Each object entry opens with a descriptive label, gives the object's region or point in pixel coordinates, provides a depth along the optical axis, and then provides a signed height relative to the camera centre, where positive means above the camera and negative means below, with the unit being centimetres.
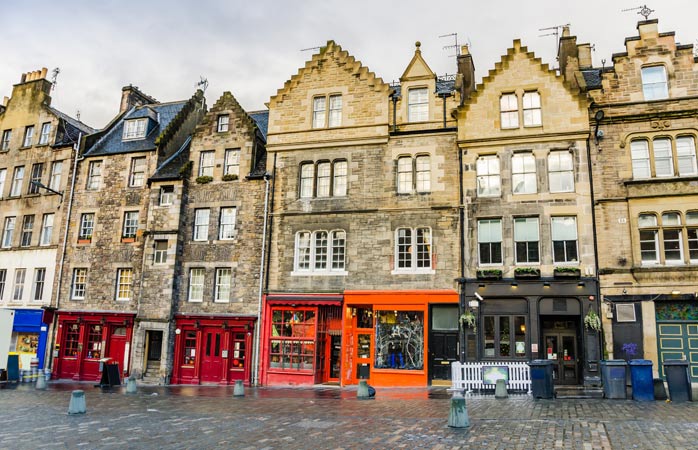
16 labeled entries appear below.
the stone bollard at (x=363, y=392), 1915 -200
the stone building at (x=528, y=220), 2170 +486
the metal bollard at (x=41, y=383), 2380 -240
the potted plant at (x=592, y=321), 2066 +71
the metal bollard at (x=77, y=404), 1612 -223
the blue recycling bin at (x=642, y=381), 1628 -116
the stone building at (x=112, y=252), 2775 +402
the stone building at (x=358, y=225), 2350 +490
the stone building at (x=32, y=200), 3016 +737
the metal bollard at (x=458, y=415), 1253 -177
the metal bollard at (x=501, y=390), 1755 -165
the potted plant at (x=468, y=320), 2212 +69
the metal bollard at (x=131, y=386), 2167 -223
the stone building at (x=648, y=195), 2062 +564
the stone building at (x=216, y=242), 2595 +435
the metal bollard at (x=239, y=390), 2055 -216
